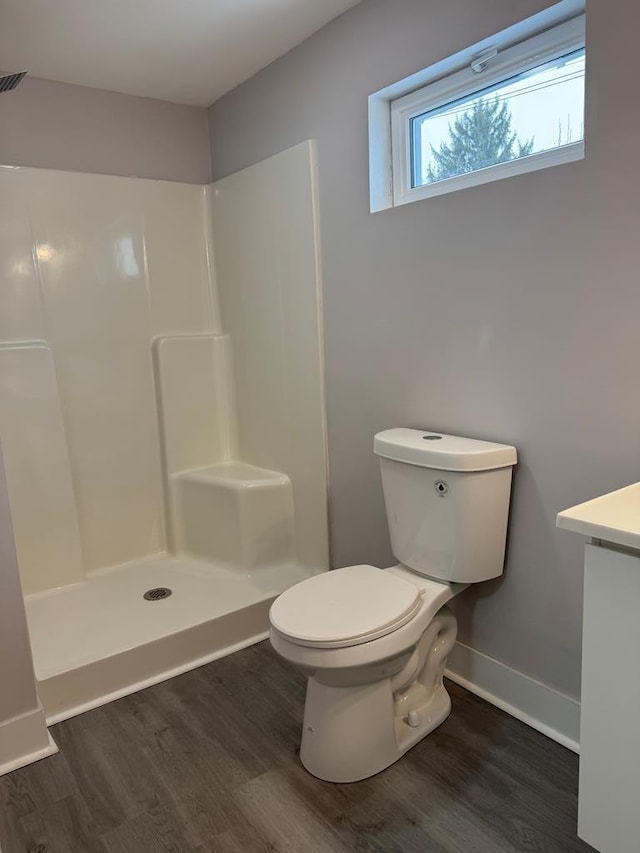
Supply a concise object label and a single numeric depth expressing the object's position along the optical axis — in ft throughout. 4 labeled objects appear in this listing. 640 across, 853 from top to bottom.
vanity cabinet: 3.35
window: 5.15
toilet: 4.92
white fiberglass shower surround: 7.59
